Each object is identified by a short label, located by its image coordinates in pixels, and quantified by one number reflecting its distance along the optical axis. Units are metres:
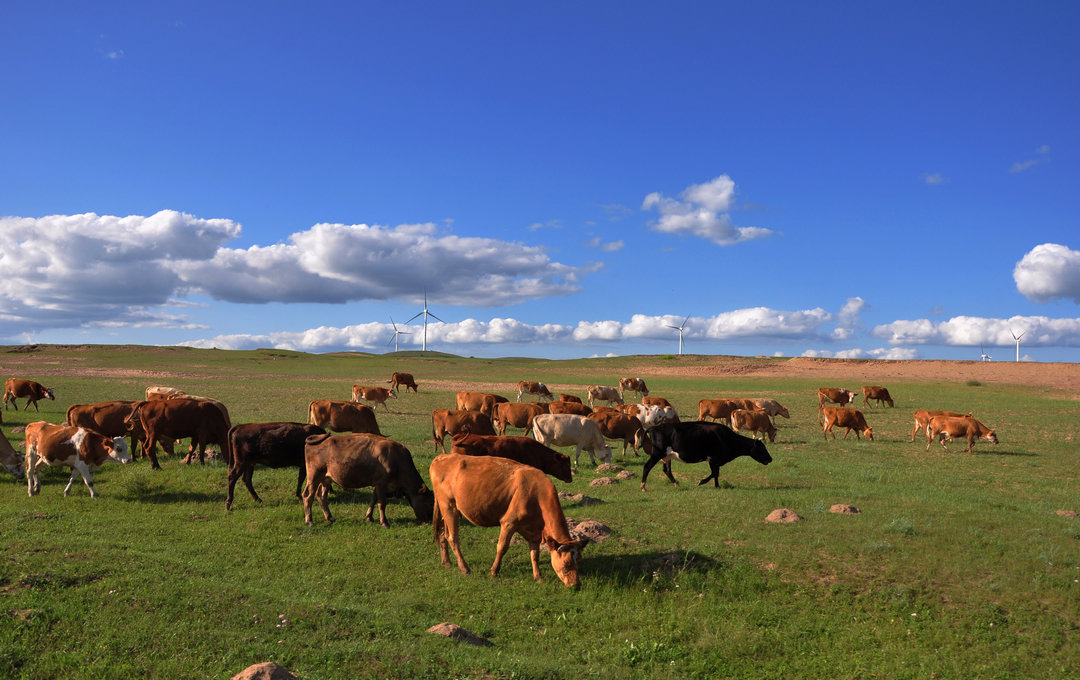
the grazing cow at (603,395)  38.72
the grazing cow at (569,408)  21.81
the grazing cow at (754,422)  23.38
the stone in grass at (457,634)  6.84
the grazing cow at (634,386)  47.97
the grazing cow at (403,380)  46.95
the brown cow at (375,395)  34.81
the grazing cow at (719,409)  27.67
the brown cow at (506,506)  8.48
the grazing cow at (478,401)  27.03
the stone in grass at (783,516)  11.30
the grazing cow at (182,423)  14.95
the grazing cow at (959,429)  22.05
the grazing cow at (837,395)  38.75
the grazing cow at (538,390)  44.41
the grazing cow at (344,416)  19.67
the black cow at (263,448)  12.02
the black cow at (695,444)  14.32
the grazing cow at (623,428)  19.38
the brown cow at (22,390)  29.02
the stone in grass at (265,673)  5.39
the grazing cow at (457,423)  17.58
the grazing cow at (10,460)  13.55
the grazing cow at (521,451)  12.46
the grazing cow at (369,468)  10.57
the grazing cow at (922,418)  25.00
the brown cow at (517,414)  21.06
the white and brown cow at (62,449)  12.49
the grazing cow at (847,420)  25.06
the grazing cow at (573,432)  17.16
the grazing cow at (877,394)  40.30
